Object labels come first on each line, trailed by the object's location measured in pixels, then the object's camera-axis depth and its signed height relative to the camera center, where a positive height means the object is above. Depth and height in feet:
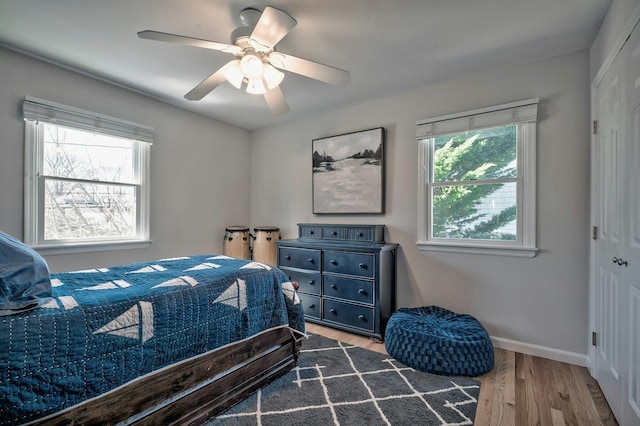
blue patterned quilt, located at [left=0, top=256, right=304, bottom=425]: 3.63 -1.75
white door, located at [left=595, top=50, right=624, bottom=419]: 5.63 -0.48
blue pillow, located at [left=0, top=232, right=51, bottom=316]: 3.82 -0.91
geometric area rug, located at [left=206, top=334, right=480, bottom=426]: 5.58 -3.79
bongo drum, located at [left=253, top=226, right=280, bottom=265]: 12.66 -1.36
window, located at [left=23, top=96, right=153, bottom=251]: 8.25 +1.03
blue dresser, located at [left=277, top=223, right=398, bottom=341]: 9.27 -1.99
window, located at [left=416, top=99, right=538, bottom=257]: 8.27 +1.02
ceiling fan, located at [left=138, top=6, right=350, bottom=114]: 5.36 +3.19
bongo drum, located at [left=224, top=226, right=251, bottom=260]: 12.87 -1.23
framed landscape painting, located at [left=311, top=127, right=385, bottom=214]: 10.82 +1.57
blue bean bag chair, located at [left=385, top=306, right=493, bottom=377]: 7.04 -3.17
